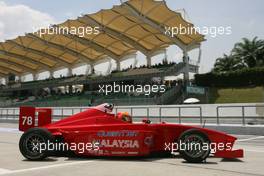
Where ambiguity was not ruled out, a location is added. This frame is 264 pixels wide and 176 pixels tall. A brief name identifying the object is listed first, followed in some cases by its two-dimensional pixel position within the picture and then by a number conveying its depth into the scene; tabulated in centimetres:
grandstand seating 4336
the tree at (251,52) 6838
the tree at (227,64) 6944
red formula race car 880
